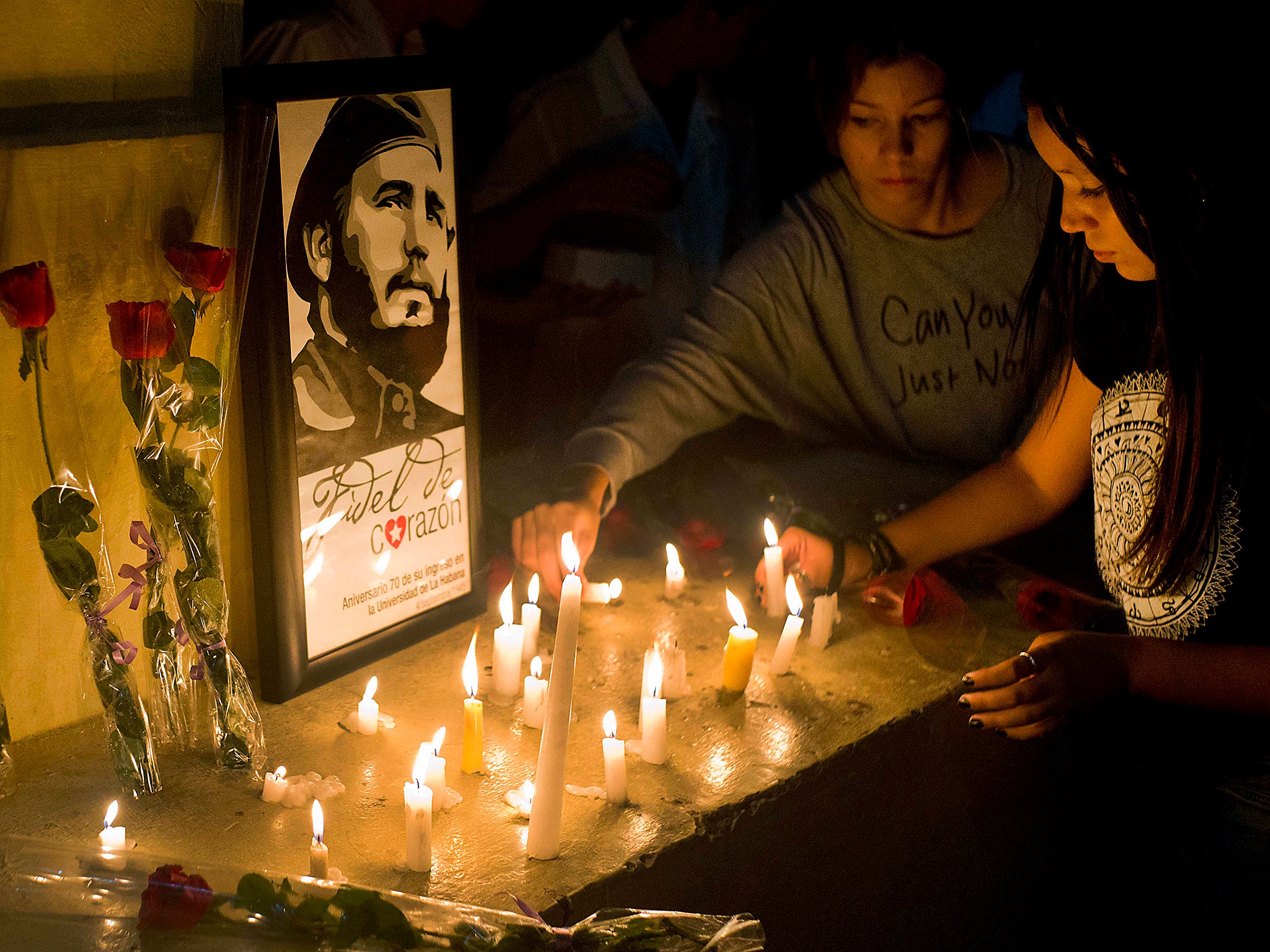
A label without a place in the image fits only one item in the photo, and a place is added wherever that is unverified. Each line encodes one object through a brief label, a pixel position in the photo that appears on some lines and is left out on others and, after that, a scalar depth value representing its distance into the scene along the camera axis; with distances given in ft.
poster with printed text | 4.96
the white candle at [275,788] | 4.59
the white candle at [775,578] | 6.51
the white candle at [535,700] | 5.25
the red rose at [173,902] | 3.45
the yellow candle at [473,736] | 4.83
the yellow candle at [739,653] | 5.57
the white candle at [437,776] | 4.58
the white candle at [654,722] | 4.96
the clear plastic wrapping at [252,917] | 3.47
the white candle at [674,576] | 6.73
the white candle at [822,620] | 6.22
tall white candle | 3.79
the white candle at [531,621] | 5.81
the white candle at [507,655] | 5.50
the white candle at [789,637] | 5.88
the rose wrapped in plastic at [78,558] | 3.91
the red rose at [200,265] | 4.20
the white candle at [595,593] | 6.63
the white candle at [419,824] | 4.12
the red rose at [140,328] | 4.04
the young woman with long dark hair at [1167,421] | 4.87
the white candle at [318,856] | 3.88
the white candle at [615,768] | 4.62
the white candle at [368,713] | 5.12
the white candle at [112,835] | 4.01
